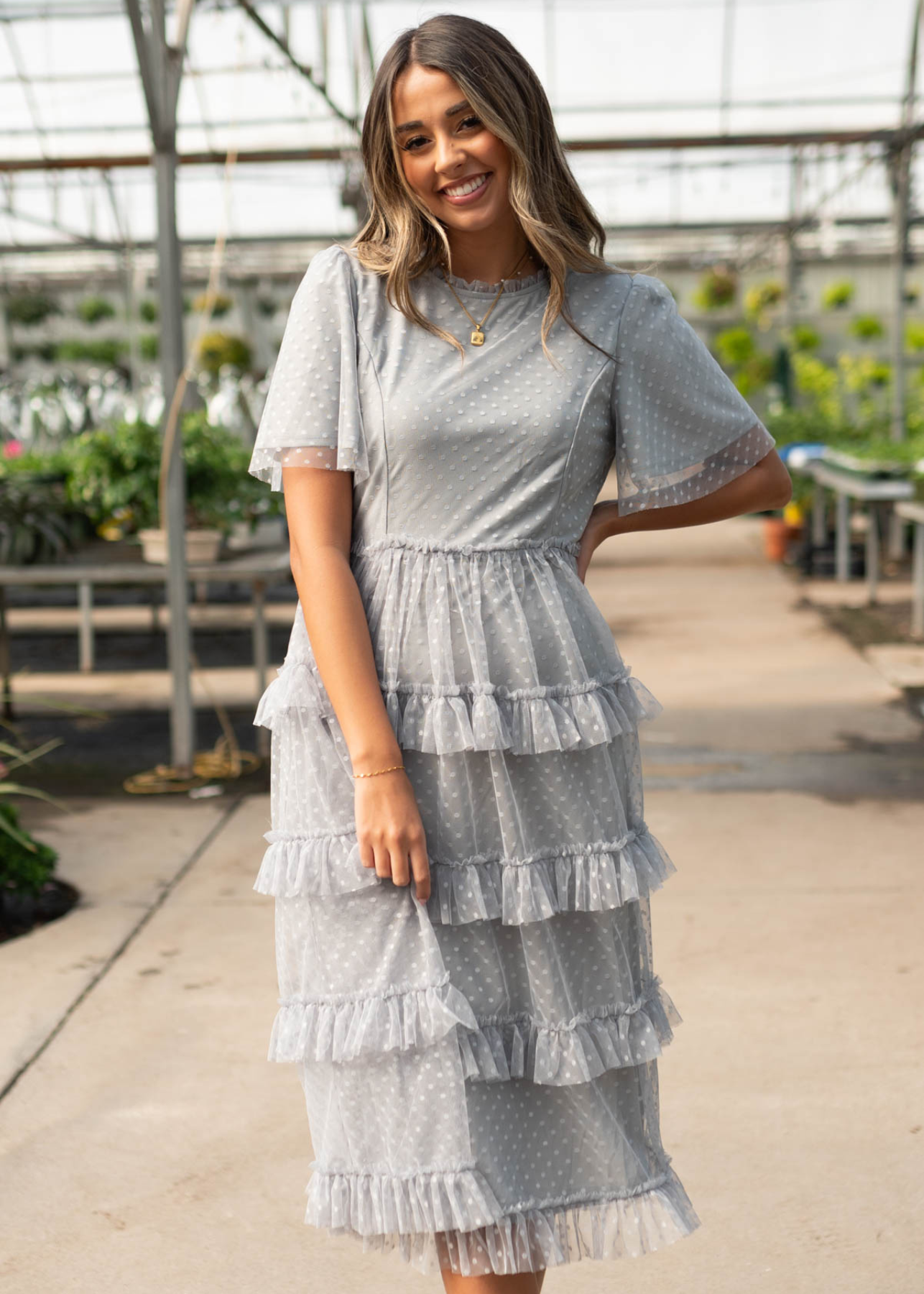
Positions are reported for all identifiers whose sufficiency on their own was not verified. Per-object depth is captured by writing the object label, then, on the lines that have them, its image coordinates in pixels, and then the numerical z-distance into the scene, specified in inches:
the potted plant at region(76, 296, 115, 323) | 775.1
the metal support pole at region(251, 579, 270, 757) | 207.0
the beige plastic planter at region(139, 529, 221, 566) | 203.8
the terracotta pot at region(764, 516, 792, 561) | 426.9
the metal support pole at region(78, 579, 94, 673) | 275.6
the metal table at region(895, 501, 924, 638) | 276.2
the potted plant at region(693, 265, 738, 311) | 746.2
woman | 59.0
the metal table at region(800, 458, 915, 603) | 317.1
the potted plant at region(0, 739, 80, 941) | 141.0
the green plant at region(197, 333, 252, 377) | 638.5
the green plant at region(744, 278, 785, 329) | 738.8
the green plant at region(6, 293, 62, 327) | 718.5
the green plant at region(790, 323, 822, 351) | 704.4
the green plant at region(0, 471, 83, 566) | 211.9
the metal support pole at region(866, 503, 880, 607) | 337.7
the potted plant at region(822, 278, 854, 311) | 754.8
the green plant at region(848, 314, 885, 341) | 743.7
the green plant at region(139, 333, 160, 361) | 751.1
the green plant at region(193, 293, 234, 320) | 661.1
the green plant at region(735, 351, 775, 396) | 703.1
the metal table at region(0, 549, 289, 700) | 201.0
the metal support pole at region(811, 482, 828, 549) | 406.6
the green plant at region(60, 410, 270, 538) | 210.2
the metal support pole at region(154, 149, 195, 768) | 185.3
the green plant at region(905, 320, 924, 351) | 639.2
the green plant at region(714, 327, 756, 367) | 700.7
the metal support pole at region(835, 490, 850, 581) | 372.5
